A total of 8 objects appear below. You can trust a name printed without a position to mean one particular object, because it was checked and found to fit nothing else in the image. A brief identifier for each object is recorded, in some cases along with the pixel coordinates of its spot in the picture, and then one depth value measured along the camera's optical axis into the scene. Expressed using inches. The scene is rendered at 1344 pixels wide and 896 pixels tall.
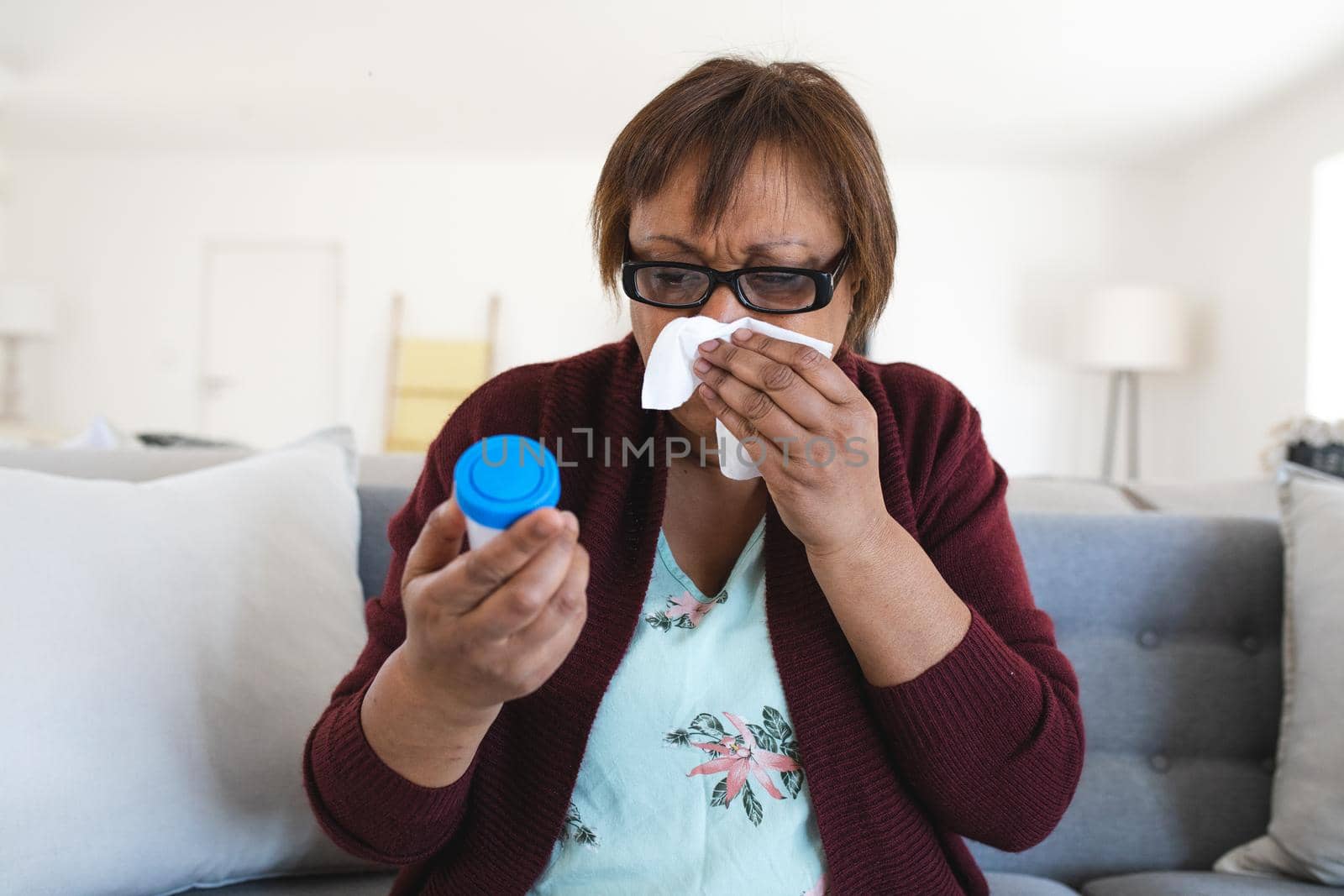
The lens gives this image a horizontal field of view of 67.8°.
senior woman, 33.1
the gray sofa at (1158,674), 52.8
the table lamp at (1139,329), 219.1
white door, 273.9
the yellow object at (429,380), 256.2
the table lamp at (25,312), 253.4
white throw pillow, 37.7
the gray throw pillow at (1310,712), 46.3
